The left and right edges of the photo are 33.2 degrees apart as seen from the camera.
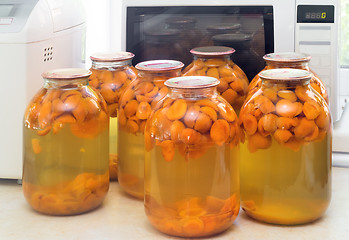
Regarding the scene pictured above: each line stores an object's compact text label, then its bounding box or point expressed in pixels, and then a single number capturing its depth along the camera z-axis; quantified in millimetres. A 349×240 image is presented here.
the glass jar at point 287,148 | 919
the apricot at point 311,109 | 917
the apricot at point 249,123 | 941
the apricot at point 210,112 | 902
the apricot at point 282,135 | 915
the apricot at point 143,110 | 1036
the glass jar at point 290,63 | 1094
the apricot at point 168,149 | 909
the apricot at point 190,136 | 893
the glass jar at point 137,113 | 1041
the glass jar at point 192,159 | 900
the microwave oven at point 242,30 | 1310
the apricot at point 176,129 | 897
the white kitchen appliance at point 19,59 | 1128
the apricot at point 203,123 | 891
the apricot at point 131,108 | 1051
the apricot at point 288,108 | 910
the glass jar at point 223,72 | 1105
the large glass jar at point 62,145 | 992
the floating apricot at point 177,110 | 902
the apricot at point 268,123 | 917
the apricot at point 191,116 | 892
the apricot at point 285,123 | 909
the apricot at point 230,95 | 1106
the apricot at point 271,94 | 932
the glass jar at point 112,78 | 1157
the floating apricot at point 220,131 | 903
